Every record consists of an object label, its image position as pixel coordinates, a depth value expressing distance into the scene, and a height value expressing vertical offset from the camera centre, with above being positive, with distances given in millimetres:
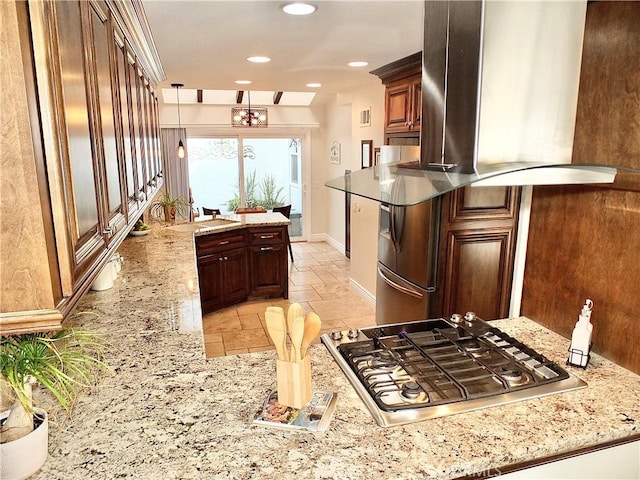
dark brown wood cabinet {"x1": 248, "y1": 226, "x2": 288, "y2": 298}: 5219 -1254
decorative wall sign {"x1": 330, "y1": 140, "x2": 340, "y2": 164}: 7844 +52
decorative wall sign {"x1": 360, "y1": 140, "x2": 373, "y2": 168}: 5504 +34
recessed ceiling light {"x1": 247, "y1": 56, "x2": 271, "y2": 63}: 3701 +796
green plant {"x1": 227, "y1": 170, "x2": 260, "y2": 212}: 8531 -728
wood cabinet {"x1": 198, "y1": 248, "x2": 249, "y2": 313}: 4730 -1360
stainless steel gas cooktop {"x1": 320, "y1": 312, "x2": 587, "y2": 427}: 1345 -736
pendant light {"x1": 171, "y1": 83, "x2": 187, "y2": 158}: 5328 +449
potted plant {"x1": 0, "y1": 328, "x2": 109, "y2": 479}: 1012 -575
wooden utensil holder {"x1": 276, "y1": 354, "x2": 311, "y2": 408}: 1284 -656
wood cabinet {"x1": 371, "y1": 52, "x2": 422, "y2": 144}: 3881 +544
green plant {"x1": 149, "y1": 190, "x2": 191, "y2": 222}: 5215 -649
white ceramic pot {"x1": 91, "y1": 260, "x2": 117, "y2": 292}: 2521 -714
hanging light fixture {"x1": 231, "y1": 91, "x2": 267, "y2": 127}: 7934 +686
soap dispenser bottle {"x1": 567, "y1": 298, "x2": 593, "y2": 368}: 1544 -652
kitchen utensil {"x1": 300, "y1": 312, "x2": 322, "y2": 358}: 1282 -497
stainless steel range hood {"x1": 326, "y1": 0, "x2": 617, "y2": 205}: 1265 +186
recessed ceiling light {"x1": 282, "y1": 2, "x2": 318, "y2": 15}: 2271 +758
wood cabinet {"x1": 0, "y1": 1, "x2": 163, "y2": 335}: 837 -18
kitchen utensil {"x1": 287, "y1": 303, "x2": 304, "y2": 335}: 1262 -447
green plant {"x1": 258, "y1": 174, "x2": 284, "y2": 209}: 8703 -721
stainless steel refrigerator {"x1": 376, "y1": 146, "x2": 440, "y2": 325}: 3369 -834
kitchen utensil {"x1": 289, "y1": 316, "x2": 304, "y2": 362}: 1246 -509
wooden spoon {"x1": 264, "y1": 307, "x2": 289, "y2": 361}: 1250 -476
